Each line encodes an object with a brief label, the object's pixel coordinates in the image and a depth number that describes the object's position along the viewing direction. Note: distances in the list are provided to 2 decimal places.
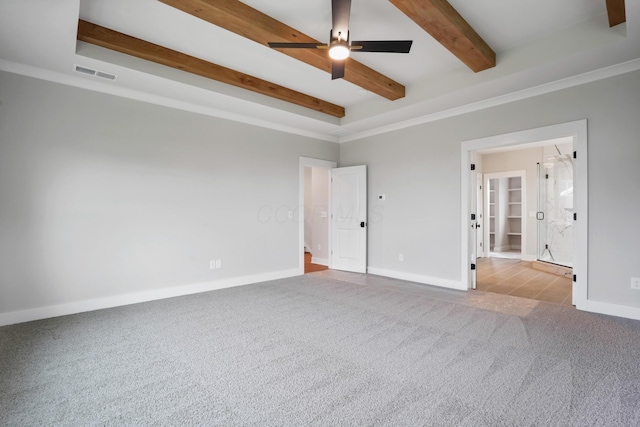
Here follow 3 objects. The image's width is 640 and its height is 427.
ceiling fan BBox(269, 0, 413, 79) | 2.42
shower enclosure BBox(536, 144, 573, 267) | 6.42
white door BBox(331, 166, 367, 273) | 5.94
